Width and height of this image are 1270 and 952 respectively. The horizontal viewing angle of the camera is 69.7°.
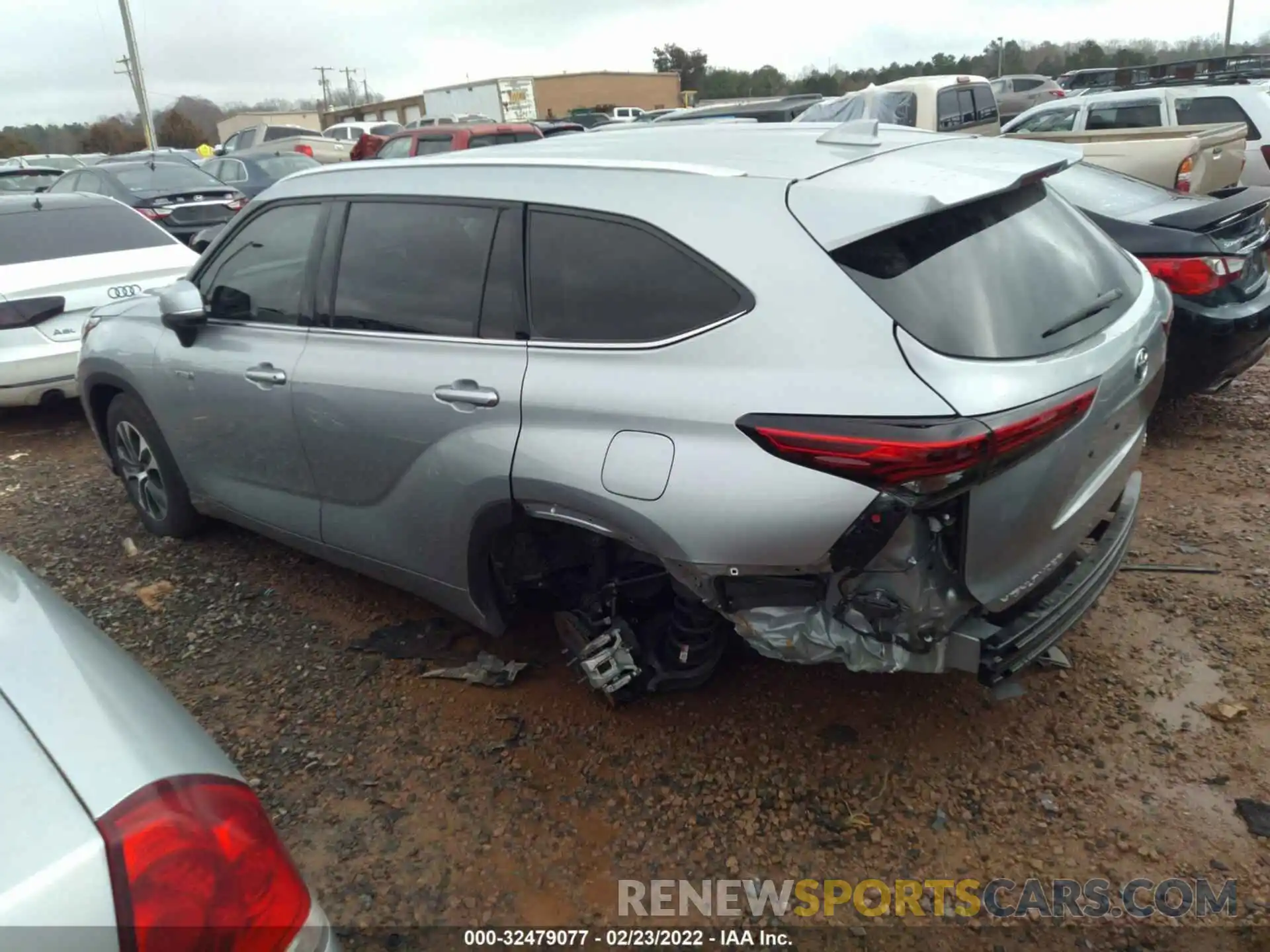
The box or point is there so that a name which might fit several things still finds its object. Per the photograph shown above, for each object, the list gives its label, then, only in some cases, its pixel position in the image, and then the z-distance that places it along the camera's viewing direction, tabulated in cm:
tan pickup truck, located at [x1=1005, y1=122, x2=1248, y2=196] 684
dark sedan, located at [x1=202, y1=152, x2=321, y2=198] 1427
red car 1291
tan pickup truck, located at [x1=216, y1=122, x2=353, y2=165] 2170
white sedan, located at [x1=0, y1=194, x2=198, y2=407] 592
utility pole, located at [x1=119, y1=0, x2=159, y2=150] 3100
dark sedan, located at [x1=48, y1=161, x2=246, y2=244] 1005
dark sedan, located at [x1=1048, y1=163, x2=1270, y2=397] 440
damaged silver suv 219
